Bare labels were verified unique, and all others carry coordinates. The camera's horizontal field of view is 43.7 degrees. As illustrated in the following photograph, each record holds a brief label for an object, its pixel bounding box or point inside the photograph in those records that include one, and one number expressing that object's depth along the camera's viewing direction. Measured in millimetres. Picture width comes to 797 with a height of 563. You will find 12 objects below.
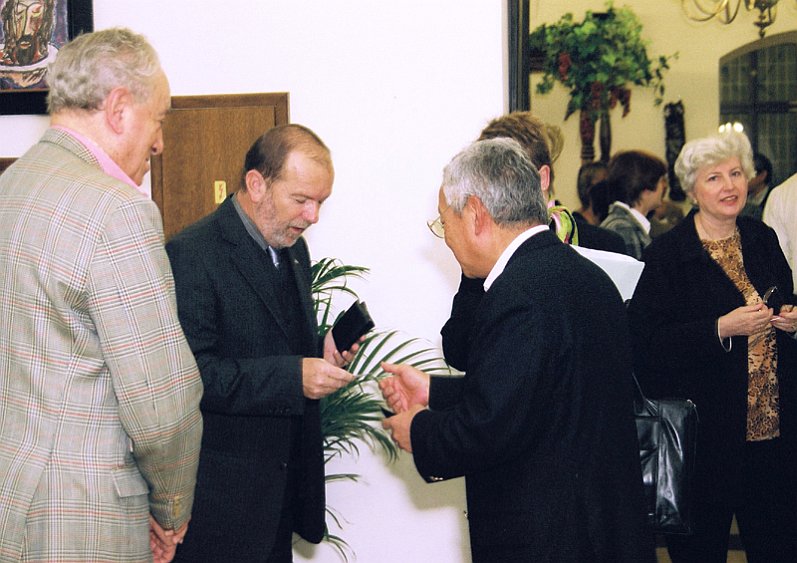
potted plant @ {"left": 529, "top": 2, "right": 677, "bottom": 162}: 4762
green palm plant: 3506
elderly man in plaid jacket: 1829
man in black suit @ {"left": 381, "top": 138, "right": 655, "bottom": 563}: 1991
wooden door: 3822
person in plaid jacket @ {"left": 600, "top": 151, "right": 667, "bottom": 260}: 4395
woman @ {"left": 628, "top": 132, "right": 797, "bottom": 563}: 3309
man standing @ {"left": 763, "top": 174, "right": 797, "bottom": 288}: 4809
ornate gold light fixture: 5953
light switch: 3857
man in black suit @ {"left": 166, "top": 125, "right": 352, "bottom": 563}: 2521
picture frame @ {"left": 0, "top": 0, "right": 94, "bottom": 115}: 3834
